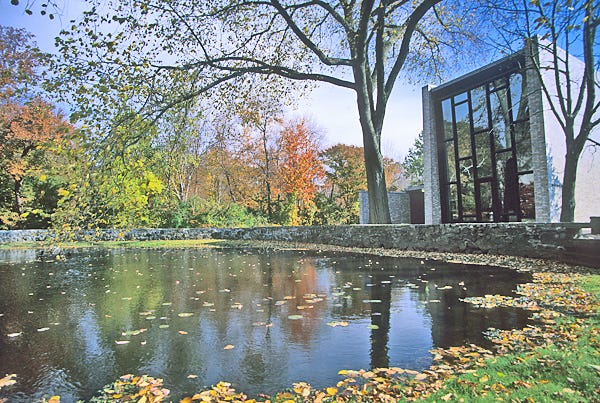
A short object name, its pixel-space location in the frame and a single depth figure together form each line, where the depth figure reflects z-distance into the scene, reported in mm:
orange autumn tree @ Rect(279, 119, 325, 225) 26575
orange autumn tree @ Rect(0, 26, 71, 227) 20500
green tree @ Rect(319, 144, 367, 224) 26438
